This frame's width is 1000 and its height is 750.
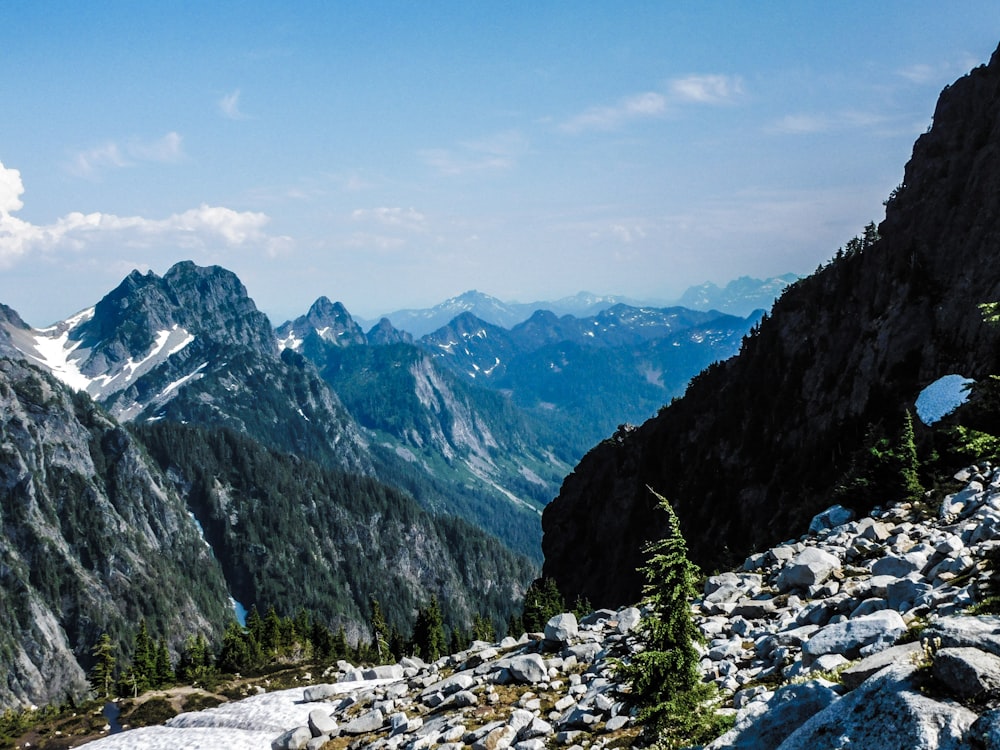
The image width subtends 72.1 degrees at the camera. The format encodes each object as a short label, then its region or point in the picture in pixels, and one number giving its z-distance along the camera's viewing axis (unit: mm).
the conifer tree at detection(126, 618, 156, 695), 96875
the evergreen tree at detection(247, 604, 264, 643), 117562
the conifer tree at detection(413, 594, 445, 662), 94938
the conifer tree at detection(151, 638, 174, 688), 102000
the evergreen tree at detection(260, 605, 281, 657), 112125
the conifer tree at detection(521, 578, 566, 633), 78462
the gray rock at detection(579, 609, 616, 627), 32694
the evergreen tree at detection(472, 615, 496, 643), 104969
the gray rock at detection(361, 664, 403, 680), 42594
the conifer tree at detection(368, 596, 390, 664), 100750
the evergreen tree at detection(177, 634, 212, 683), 109212
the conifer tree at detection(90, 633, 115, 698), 100438
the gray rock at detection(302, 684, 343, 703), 40375
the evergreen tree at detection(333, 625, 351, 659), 114750
